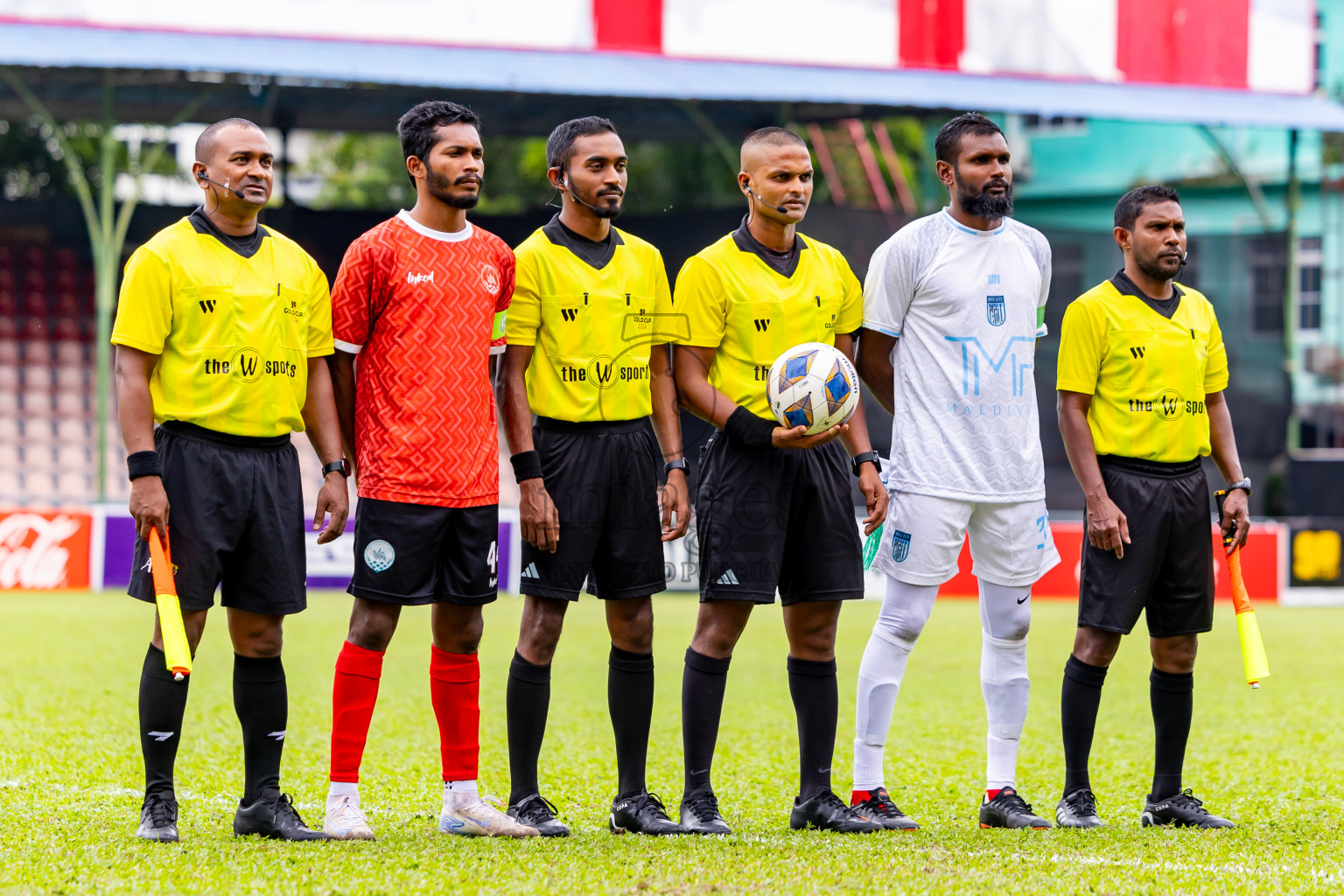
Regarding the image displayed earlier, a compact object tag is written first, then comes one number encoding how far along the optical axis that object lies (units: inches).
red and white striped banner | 1257.4
